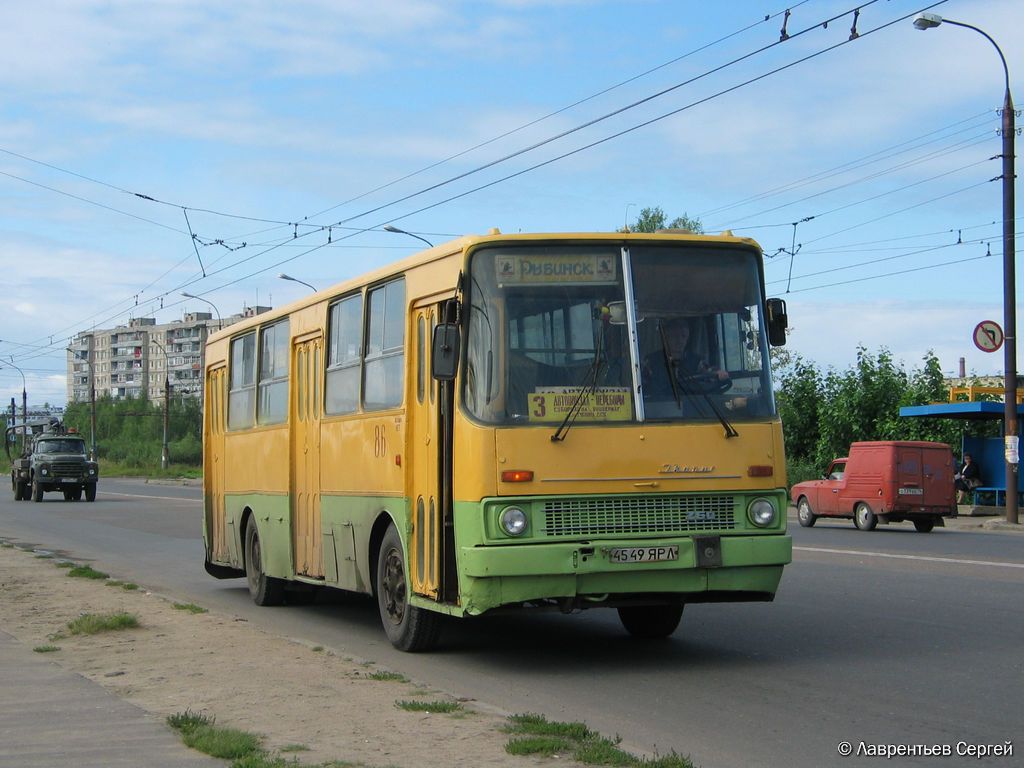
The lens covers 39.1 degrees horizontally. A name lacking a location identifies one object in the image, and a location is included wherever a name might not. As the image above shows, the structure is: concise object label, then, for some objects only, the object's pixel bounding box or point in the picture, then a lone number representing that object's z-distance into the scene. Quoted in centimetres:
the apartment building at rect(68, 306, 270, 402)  18938
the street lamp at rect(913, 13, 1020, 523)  2989
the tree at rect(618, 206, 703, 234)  6912
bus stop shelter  3294
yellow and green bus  943
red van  2828
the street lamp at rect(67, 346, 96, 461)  9001
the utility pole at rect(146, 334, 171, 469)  7881
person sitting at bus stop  3475
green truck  4972
